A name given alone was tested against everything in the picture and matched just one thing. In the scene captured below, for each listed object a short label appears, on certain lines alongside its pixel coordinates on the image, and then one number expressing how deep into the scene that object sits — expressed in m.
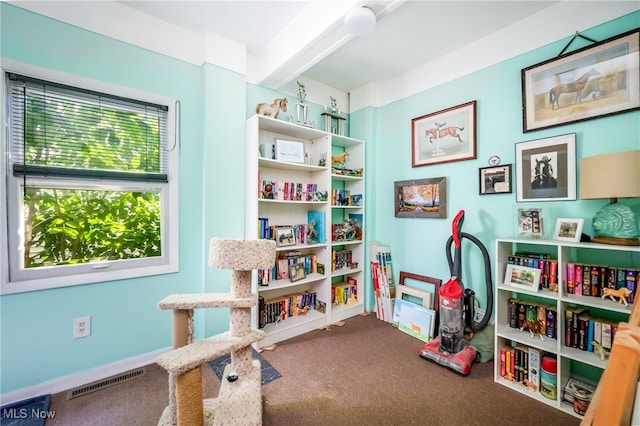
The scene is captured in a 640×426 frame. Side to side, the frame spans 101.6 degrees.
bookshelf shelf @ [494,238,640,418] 1.51
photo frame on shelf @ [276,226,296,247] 2.47
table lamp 1.33
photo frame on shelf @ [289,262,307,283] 2.49
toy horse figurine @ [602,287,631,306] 1.43
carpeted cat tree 1.12
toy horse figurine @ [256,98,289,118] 2.35
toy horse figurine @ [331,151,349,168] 2.89
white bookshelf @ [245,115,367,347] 2.28
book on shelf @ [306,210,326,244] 2.70
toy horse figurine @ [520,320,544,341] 1.74
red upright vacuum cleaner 1.93
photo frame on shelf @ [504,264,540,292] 1.70
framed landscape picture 2.48
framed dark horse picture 1.78
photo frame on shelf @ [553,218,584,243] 1.59
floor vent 1.65
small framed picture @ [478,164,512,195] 2.07
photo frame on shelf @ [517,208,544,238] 1.82
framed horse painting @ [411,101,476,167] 2.30
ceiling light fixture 1.56
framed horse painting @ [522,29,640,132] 1.58
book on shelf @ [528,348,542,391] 1.66
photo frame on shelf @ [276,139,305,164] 2.45
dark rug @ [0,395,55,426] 1.41
